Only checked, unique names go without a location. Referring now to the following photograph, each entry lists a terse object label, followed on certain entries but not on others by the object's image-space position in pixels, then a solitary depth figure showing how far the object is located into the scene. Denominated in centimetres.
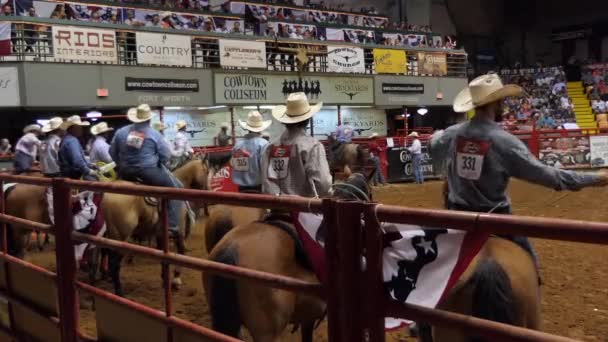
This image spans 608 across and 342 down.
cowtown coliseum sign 2086
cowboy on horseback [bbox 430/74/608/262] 318
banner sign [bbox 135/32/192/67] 1888
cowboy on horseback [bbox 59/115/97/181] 744
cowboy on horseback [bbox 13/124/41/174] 1041
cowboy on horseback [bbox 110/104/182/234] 679
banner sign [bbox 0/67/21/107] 1594
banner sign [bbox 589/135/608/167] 1736
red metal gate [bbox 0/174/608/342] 160
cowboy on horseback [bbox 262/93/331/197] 437
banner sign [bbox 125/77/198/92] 1878
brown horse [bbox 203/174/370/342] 312
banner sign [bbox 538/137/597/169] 1738
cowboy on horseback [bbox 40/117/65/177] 905
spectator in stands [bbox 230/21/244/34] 2269
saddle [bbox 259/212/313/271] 327
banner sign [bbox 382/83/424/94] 2503
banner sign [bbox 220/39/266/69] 2070
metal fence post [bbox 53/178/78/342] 355
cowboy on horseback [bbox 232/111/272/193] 611
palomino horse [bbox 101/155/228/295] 634
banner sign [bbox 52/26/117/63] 1706
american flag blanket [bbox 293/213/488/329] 193
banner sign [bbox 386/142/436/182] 1878
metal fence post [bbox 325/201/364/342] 196
